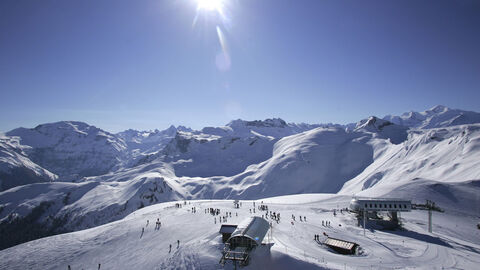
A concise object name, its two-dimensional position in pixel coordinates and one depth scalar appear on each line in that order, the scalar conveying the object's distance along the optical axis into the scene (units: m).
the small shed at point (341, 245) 37.87
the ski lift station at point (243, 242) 30.92
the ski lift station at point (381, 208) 51.97
